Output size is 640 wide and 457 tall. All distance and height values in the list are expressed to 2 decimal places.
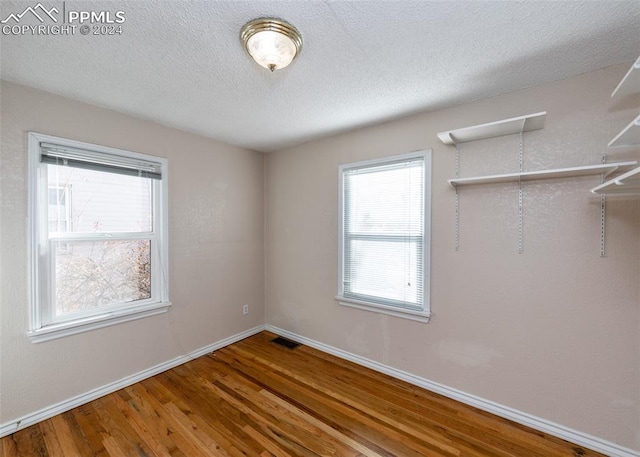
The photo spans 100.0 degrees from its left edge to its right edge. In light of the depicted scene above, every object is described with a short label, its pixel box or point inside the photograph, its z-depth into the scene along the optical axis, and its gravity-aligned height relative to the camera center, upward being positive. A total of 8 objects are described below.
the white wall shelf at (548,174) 1.54 +0.34
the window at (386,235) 2.40 -0.10
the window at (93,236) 1.97 -0.09
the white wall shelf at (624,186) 1.21 +0.22
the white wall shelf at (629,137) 1.24 +0.48
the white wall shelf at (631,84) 1.21 +0.74
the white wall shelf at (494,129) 1.73 +0.68
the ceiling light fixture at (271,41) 1.31 +0.96
